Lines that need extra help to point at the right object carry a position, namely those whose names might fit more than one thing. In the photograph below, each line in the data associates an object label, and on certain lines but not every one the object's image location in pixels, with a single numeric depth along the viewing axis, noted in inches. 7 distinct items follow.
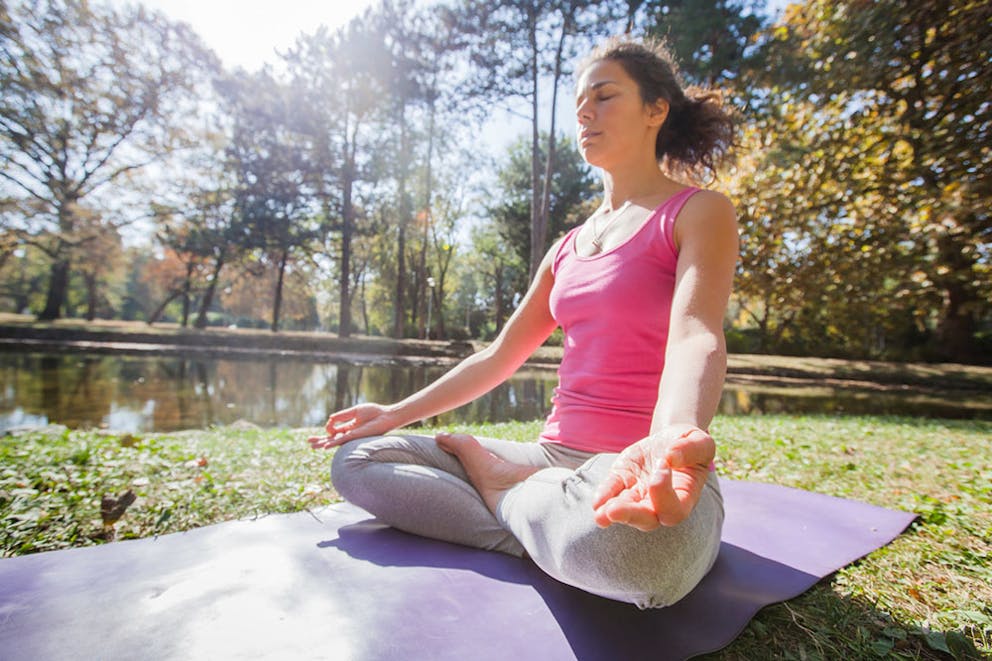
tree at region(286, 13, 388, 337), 679.7
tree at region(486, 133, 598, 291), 819.4
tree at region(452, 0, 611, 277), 435.5
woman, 38.3
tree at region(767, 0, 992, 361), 228.4
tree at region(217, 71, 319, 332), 778.2
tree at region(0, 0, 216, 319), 649.0
